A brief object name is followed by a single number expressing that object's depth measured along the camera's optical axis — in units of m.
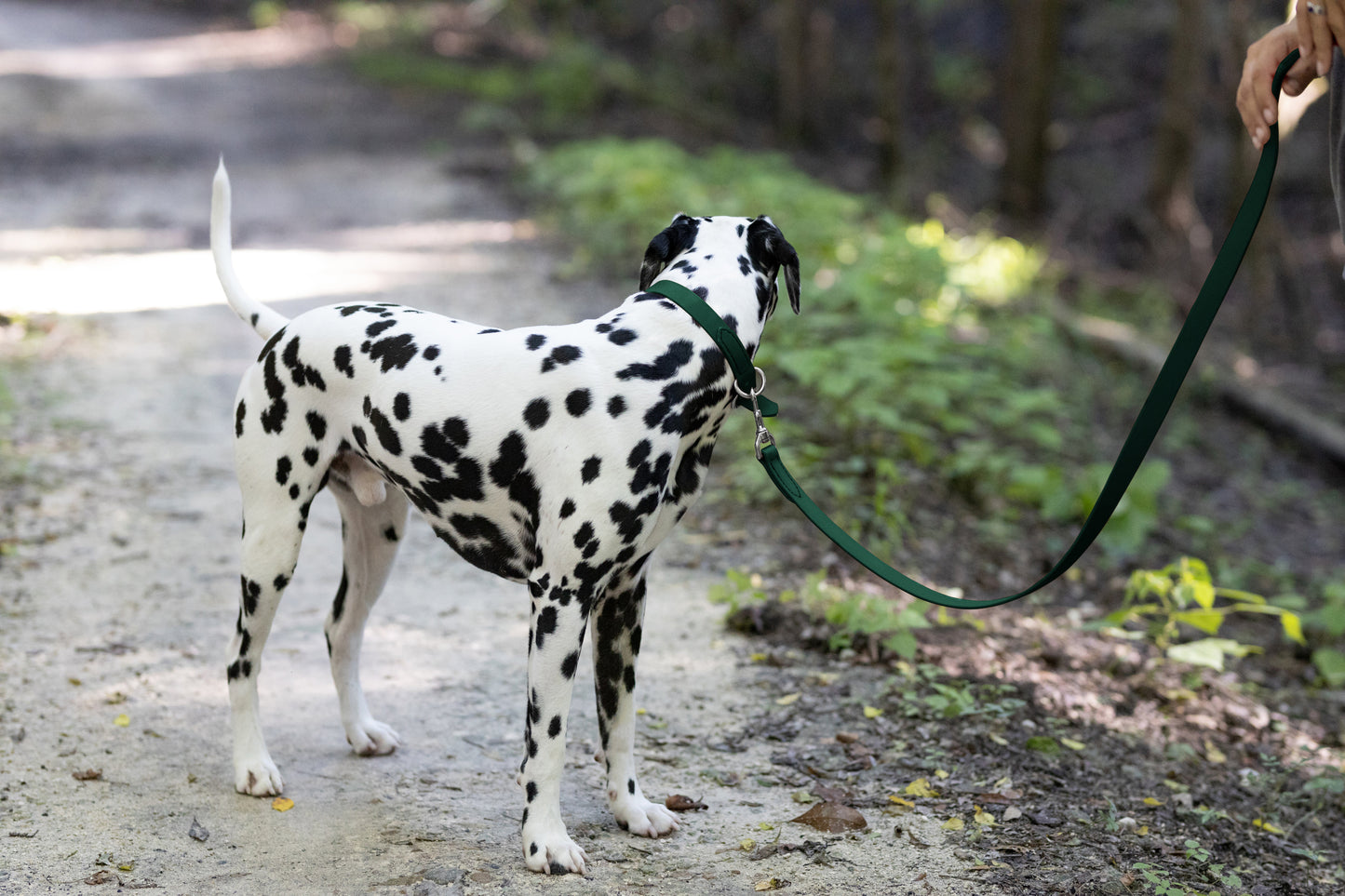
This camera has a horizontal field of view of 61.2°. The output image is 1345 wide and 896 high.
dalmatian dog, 3.20
